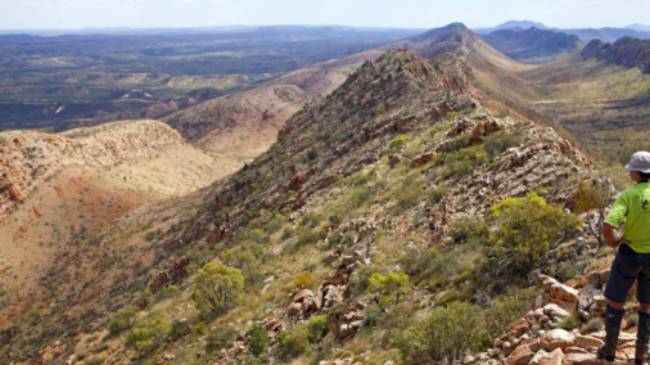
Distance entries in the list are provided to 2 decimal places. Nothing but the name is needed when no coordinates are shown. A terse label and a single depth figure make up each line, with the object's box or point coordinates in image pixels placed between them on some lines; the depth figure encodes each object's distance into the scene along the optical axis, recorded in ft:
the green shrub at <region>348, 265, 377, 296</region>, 44.75
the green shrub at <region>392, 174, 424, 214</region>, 61.16
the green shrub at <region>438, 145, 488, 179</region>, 60.70
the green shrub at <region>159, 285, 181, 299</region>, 74.10
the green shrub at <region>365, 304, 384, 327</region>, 37.83
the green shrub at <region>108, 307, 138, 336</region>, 70.79
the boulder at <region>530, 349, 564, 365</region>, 20.18
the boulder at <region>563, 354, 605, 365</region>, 19.61
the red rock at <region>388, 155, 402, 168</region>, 82.69
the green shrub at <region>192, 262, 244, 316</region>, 58.08
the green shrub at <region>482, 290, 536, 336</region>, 27.27
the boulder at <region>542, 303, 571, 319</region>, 24.55
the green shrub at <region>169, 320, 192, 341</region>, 58.13
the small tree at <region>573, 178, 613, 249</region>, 32.76
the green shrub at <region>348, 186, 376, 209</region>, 72.08
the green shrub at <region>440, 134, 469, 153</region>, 71.61
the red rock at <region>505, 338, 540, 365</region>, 21.95
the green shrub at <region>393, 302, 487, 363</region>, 27.20
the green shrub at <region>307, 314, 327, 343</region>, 40.73
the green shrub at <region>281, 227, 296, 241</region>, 74.20
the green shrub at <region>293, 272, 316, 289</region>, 52.65
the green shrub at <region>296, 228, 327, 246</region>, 66.95
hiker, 18.80
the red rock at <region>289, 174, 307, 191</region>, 100.58
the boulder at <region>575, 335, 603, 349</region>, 20.80
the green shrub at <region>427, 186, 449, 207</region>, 57.46
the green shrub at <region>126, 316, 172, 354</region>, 58.54
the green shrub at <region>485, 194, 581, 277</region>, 33.27
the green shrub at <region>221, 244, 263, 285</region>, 63.25
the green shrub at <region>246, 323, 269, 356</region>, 42.80
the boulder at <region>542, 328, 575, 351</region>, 21.36
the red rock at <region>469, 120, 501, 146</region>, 70.33
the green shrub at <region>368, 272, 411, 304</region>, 40.40
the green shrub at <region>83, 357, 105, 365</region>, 62.50
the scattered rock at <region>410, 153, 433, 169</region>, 75.66
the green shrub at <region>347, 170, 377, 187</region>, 81.46
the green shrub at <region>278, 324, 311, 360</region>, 39.81
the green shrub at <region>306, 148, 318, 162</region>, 115.34
